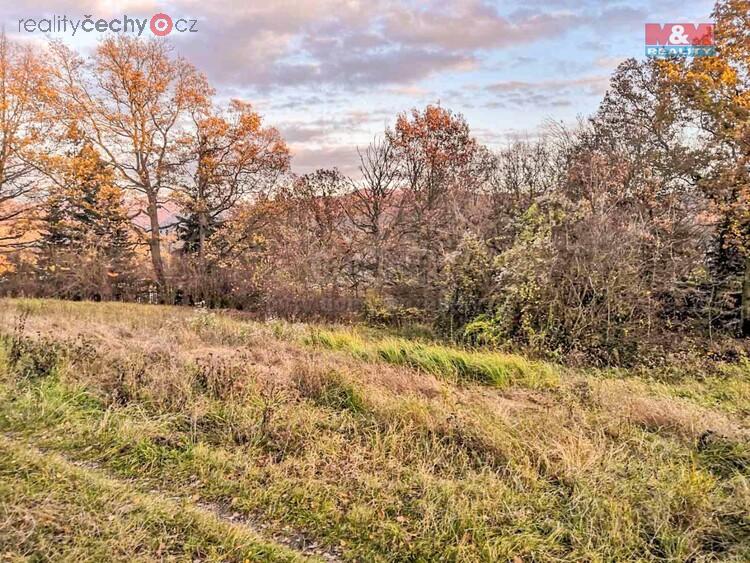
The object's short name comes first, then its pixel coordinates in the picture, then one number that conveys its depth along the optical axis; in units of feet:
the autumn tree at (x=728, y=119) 31.91
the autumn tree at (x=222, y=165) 65.16
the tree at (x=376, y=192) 55.98
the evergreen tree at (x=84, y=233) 56.70
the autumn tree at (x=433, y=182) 42.06
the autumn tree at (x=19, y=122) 52.39
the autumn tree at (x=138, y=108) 58.85
